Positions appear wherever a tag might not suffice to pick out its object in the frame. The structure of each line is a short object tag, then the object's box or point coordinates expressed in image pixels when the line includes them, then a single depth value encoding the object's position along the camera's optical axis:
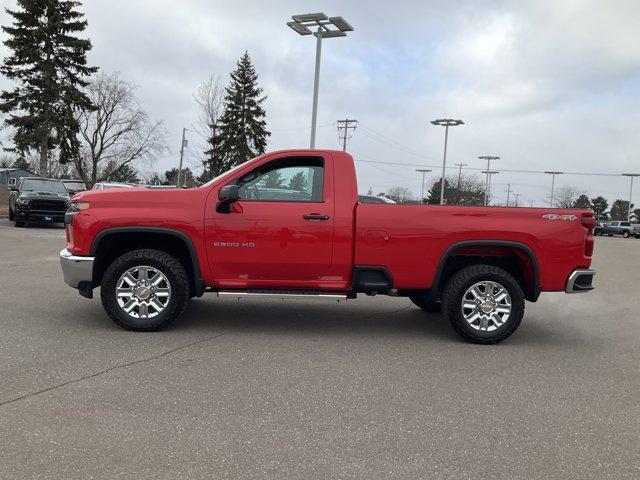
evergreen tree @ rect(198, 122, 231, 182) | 38.58
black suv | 19.84
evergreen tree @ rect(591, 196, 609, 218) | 115.70
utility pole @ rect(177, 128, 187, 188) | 40.27
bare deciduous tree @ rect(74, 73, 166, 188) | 51.47
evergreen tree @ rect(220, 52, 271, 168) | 48.94
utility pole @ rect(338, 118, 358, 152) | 55.78
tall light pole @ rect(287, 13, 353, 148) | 19.09
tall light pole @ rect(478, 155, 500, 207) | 74.12
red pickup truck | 5.86
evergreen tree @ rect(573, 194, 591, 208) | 99.25
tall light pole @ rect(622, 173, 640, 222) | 80.06
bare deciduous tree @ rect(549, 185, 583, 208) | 101.94
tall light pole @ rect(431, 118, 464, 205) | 47.09
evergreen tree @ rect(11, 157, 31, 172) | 88.19
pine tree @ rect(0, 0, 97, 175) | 37.66
